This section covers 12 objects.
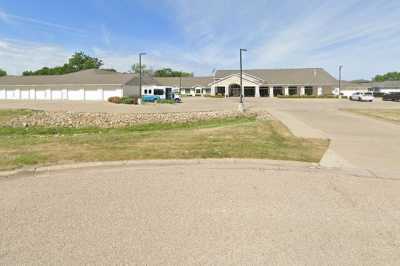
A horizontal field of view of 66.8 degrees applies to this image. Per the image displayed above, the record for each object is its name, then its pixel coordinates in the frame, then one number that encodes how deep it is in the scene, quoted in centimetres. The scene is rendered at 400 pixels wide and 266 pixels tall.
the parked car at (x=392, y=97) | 4947
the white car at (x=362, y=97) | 4850
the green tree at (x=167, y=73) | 11531
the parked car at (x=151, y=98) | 4531
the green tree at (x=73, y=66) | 9338
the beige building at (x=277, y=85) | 6644
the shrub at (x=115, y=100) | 4301
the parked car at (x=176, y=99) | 4670
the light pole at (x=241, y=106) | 2573
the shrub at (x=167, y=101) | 4431
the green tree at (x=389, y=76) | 13925
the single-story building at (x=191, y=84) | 8102
